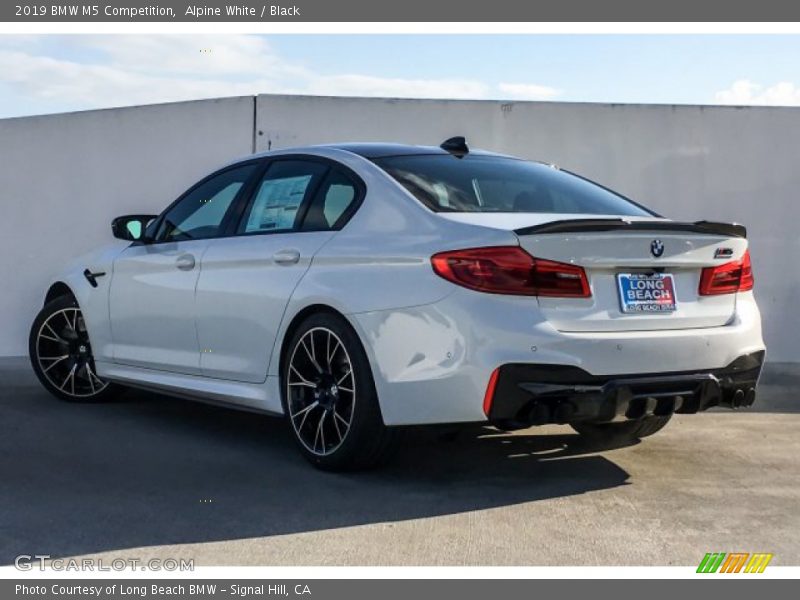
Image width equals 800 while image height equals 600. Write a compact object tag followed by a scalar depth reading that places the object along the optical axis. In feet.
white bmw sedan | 15.89
